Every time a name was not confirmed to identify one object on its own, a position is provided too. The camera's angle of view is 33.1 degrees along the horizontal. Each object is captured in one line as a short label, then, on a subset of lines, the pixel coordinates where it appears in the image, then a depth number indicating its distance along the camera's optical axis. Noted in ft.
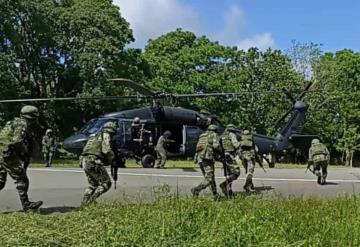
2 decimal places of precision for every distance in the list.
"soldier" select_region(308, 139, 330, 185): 60.34
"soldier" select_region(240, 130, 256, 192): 51.49
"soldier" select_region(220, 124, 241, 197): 44.87
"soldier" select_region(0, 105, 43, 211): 33.35
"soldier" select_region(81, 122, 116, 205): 36.76
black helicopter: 83.35
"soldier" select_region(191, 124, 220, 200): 42.98
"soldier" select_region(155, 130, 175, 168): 82.38
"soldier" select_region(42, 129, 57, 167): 87.72
